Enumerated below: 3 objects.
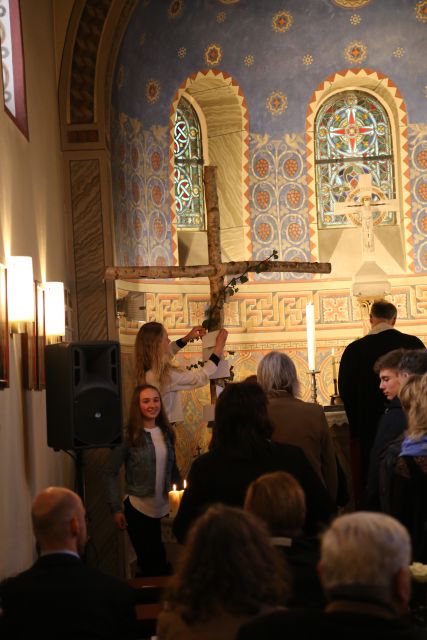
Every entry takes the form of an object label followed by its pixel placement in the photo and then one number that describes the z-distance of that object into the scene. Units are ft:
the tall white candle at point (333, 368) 38.88
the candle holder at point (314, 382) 35.47
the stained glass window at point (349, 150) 42.73
